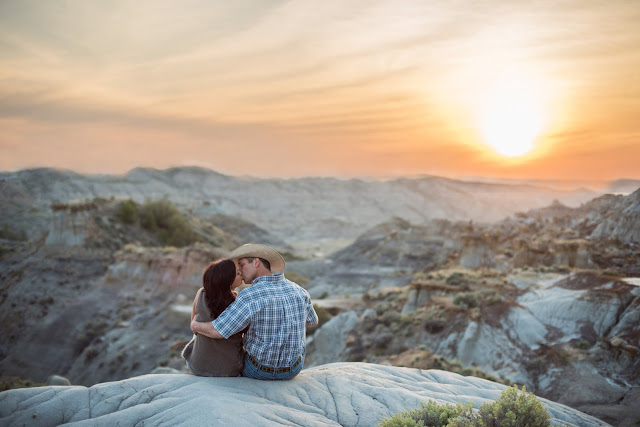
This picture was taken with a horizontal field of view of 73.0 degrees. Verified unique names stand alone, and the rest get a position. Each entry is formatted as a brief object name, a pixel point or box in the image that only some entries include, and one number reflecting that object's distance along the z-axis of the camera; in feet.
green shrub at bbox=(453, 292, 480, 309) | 47.57
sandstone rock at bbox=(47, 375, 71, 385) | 36.04
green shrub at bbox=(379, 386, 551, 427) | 14.01
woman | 15.79
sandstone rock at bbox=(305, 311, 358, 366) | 49.55
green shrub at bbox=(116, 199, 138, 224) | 111.45
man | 15.15
